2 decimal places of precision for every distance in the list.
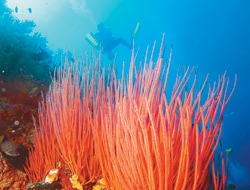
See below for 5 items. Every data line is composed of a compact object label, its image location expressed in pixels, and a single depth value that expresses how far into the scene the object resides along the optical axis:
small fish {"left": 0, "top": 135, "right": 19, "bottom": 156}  3.41
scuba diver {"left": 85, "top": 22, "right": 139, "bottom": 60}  16.23
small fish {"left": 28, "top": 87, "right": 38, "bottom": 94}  5.50
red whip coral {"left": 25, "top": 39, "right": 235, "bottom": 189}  1.42
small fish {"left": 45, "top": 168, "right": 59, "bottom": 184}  2.59
